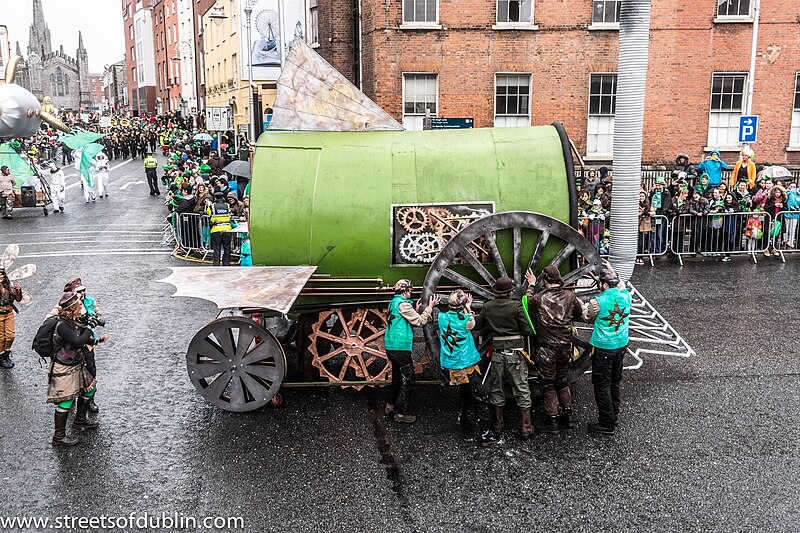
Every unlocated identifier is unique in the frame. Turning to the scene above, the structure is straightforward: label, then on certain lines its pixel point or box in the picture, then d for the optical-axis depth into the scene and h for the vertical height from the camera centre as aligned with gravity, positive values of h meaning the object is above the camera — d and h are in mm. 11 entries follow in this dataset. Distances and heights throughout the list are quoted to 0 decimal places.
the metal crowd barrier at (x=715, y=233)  15891 -2025
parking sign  17953 +255
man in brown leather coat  7660 -2086
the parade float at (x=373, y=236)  8117 -1097
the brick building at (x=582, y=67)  22125 +2211
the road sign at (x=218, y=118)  25903 +806
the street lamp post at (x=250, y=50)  22516 +2813
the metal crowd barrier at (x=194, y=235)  16938 -2182
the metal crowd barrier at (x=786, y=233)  16203 -2082
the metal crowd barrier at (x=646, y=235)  15922 -2070
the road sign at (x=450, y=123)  20891 +495
